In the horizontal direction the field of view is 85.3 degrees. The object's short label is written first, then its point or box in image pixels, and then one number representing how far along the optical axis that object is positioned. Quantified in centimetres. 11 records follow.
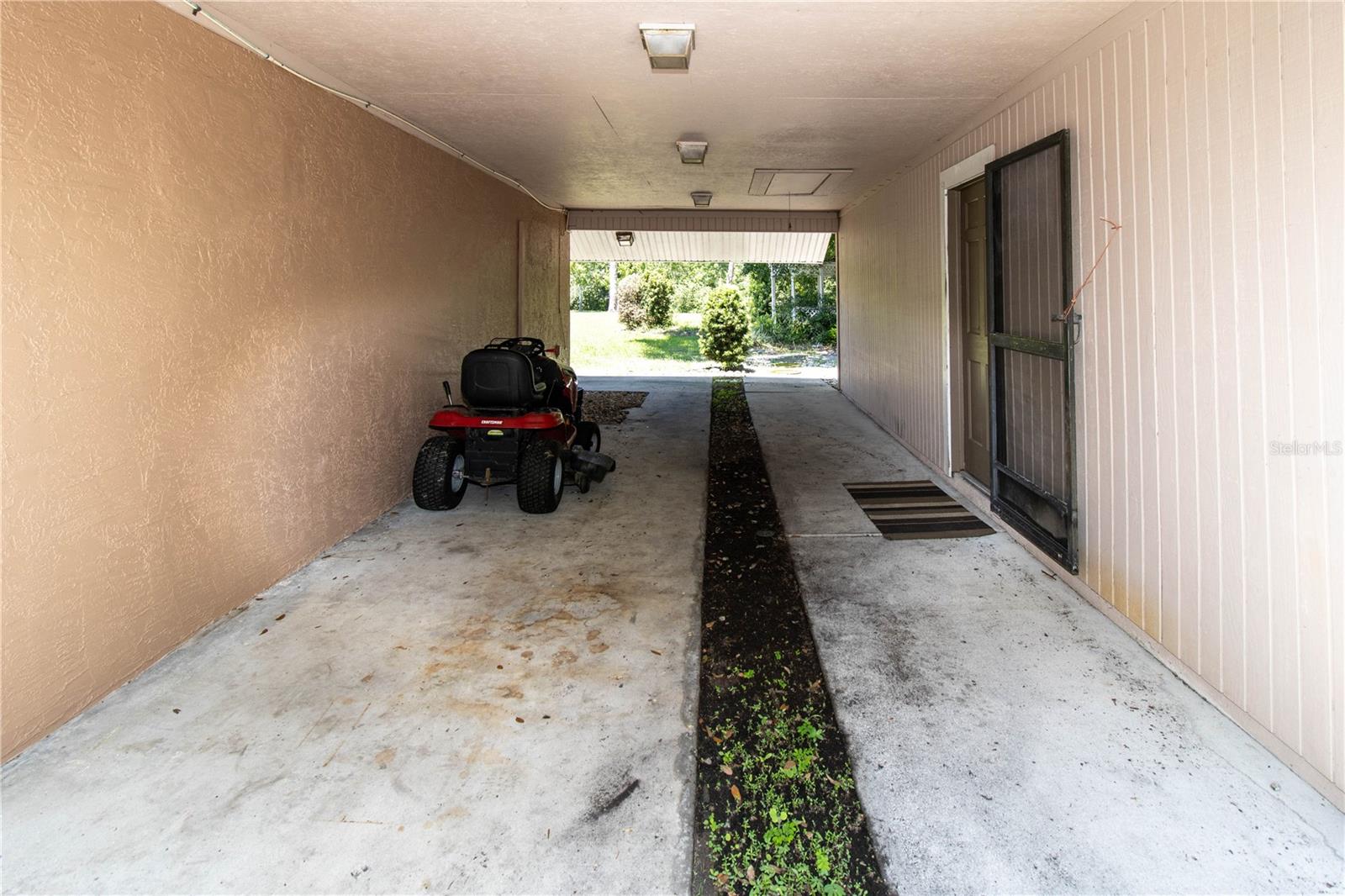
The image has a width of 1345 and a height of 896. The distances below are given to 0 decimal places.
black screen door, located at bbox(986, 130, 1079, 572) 330
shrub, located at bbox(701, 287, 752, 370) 1498
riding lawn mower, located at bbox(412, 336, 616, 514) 454
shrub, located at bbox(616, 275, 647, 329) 2172
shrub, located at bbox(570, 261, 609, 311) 2805
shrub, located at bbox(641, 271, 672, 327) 2181
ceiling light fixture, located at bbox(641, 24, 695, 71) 305
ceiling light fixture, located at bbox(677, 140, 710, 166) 536
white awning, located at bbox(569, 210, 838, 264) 963
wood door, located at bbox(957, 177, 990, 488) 471
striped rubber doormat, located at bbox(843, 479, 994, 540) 421
